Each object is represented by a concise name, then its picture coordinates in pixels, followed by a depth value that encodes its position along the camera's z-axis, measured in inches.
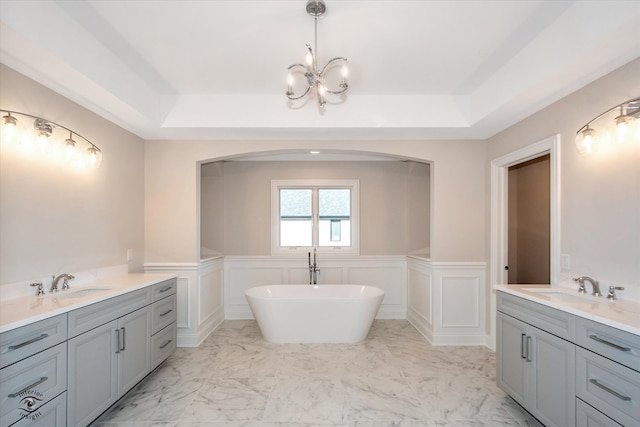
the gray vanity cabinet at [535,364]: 75.0
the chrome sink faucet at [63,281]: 93.1
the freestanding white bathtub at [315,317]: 146.8
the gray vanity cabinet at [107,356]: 78.2
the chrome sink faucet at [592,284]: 86.7
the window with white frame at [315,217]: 199.5
